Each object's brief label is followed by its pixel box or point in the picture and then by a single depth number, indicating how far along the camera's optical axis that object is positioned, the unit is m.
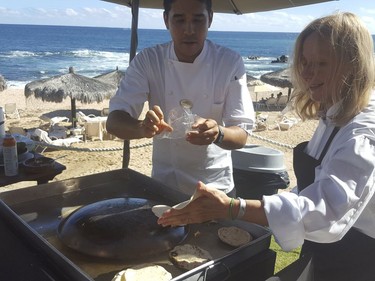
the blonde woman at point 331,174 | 1.18
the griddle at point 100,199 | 1.30
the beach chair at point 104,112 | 13.89
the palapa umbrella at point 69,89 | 12.90
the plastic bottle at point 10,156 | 2.51
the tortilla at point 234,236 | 1.50
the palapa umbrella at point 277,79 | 17.60
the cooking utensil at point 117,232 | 1.42
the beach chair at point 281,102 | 18.69
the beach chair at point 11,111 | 14.30
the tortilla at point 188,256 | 1.34
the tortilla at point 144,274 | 1.25
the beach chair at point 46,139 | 9.29
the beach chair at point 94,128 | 10.97
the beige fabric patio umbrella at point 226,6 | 2.99
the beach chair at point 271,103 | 18.64
